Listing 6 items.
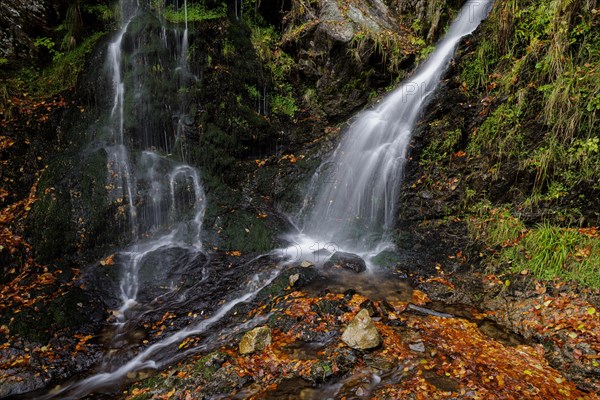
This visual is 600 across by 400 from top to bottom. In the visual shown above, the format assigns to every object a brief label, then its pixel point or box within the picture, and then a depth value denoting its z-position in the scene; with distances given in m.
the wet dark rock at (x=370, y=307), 5.22
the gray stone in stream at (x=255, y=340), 4.65
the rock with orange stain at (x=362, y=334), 4.45
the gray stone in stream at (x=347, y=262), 6.84
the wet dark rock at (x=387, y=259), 6.98
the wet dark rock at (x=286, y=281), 6.17
